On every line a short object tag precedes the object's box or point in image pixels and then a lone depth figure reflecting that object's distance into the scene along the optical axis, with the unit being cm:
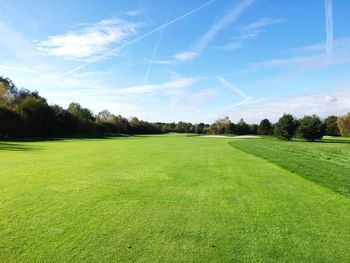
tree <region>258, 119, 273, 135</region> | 9269
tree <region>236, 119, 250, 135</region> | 10275
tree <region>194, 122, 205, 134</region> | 13512
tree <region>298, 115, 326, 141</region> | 5631
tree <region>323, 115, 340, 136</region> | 10100
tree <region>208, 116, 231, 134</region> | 11338
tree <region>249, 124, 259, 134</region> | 10296
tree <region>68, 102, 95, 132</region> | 8539
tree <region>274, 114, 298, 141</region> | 5953
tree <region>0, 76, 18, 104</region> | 6123
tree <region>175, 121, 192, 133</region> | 14780
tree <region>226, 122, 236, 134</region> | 10300
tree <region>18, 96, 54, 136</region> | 6272
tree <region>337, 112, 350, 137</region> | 8848
